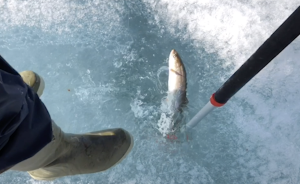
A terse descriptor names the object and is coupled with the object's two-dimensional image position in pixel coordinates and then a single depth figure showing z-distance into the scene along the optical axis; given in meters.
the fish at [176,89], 2.34
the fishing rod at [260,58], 1.12
